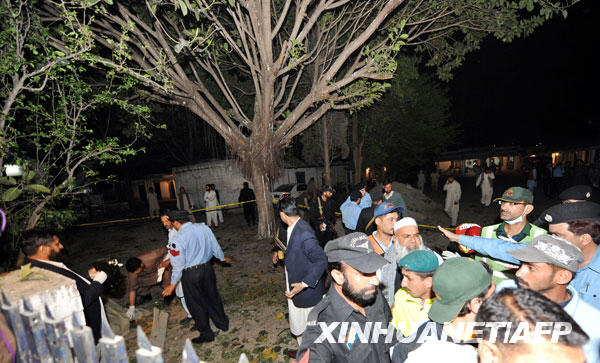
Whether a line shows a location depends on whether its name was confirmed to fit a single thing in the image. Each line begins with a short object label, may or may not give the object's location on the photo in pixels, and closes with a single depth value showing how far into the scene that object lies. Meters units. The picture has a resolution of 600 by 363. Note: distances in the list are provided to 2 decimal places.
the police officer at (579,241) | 2.54
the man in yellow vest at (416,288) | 2.29
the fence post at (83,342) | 1.53
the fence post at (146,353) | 1.22
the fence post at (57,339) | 1.61
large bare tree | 6.68
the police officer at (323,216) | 6.73
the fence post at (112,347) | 1.39
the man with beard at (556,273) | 1.97
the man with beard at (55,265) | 3.00
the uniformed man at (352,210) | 5.80
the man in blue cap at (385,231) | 3.53
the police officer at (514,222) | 3.31
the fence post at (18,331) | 1.81
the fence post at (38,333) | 1.72
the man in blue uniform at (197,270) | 4.25
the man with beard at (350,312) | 1.76
